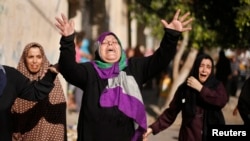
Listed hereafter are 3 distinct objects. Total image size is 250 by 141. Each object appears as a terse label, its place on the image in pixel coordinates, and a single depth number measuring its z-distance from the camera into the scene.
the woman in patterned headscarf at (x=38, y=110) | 8.05
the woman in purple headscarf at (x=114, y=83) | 6.32
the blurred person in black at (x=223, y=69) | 22.77
